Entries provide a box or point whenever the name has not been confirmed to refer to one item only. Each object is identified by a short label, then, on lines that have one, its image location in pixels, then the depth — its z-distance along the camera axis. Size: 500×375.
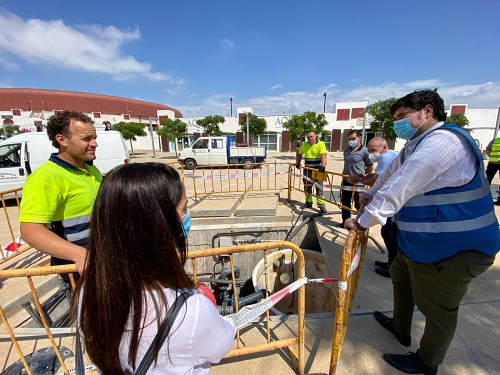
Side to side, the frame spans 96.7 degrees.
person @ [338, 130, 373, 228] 4.30
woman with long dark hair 0.70
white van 6.39
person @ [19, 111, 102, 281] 1.38
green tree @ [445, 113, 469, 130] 19.40
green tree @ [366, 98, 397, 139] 15.58
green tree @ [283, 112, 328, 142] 17.36
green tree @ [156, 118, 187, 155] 20.92
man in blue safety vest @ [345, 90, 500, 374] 1.30
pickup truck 13.78
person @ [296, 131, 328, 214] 5.33
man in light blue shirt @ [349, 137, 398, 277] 2.68
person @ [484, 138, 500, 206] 5.77
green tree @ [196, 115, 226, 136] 22.07
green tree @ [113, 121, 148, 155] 24.00
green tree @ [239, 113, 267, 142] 22.95
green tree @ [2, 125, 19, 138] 24.90
